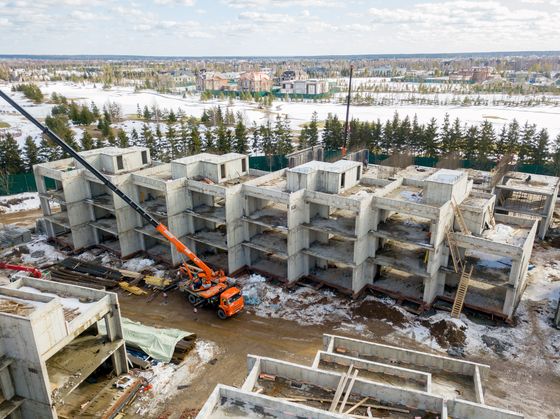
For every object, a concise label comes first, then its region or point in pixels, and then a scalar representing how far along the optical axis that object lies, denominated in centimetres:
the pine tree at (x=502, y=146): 6047
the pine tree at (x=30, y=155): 5838
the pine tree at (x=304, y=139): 7056
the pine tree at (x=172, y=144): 6488
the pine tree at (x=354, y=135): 6794
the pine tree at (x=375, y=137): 6756
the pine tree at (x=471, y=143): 6078
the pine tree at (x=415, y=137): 6506
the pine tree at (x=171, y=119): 9182
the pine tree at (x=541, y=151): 5604
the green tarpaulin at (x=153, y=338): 2565
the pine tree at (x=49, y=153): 6122
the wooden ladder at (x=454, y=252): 2821
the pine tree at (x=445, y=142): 6272
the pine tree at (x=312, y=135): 7062
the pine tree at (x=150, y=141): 6812
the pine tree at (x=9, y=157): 5703
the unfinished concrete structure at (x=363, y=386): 1433
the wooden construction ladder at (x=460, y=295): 2877
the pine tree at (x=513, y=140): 5947
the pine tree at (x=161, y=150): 6462
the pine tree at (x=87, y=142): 6348
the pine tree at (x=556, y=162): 5416
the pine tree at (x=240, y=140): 6588
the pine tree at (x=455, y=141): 6206
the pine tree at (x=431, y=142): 6284
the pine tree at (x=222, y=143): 6488
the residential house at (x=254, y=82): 17700
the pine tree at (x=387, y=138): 6650
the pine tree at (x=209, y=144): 6500
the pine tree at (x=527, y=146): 5772
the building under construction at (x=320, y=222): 2906
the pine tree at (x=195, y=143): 6519
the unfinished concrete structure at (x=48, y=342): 1842
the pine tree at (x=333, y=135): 6875
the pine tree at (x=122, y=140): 6619
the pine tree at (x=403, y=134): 6594
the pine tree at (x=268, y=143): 6806
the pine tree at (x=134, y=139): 7375
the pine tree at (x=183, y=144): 6670
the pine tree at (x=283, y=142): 6625
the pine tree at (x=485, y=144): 5966
